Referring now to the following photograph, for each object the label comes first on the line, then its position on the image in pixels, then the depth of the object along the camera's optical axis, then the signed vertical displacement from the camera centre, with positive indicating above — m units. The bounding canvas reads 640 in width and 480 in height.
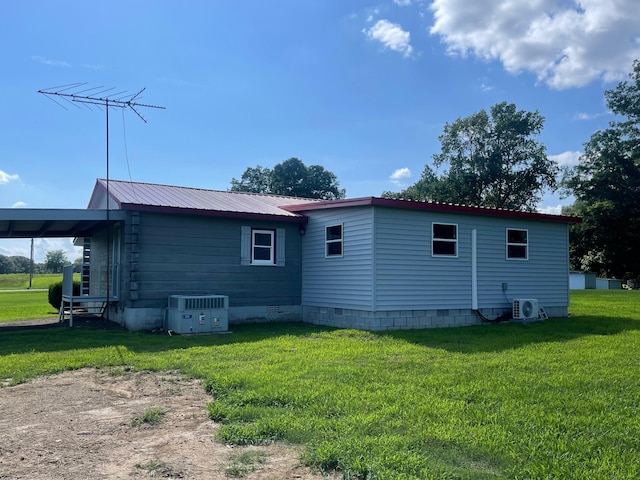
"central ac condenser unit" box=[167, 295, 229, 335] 11.26 -0.96
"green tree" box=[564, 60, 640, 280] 35.34 +5.63
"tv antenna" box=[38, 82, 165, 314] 11.05 +3.75
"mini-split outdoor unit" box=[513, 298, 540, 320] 13.18 -0.97
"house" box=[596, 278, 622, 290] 36.75 -0.93
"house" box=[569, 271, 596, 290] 35.91 -0.65
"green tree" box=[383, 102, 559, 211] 37.94 +7.32
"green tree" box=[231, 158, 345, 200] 42.69 +7.26
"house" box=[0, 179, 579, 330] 11.80 +0.28
